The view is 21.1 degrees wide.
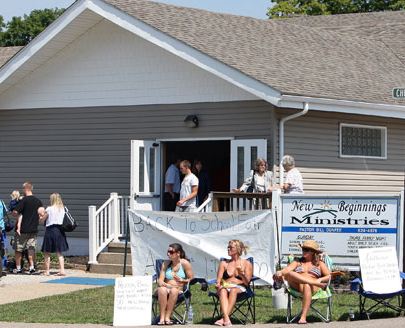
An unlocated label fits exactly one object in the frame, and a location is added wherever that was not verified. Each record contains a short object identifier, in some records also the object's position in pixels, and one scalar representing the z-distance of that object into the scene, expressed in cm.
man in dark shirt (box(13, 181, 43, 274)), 2030
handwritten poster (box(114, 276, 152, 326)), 1385
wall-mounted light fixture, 2089
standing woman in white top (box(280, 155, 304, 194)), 1819
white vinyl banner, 1620
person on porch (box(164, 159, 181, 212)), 2114
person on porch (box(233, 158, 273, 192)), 1875
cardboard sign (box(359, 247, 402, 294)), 1404
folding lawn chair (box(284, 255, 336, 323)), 1367
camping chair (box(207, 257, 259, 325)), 1384
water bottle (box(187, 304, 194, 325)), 1396
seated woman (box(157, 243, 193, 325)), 1383
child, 2124
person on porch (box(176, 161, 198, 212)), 1964
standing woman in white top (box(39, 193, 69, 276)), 1992
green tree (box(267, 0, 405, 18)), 4441
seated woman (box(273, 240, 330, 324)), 1351
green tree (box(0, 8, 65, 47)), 5684
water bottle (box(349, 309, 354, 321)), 1388
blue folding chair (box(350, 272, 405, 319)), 1390
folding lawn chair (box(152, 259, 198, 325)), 1398
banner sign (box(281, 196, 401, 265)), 1561
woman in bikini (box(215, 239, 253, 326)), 1362
